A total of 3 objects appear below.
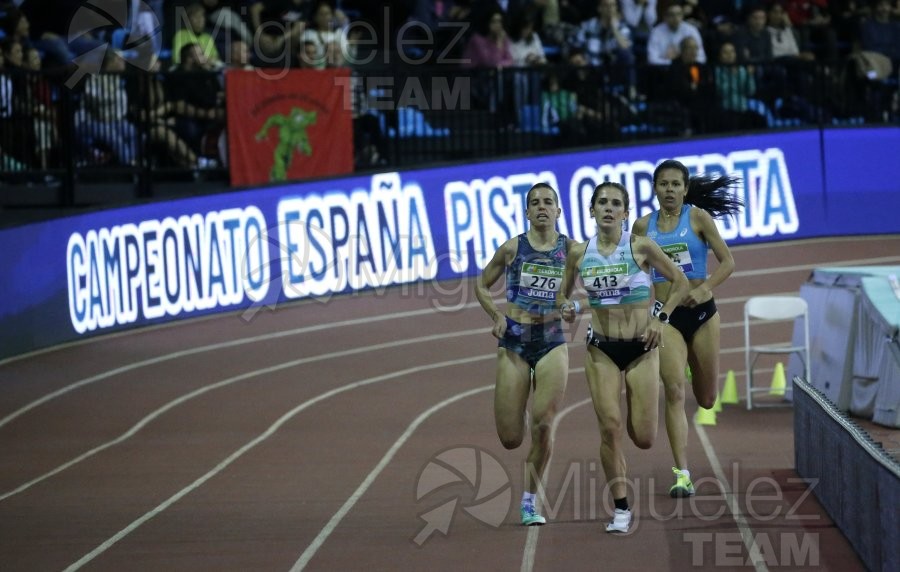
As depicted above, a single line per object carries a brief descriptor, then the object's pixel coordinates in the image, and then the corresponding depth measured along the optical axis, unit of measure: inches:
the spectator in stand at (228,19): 824.3
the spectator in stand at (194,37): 791.1
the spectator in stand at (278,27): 792.3
